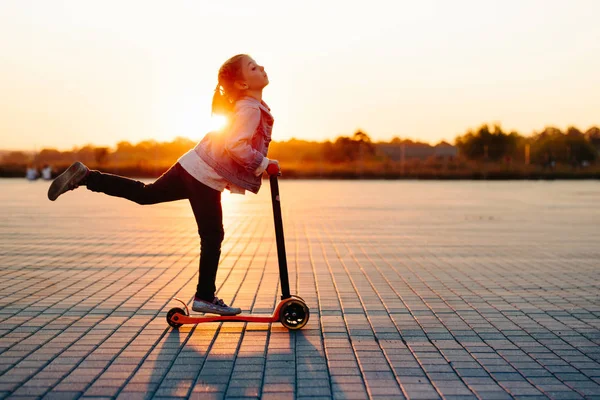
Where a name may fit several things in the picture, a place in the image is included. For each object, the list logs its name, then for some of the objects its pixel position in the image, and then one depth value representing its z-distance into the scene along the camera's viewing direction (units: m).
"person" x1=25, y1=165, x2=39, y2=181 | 43.03
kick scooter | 4.61
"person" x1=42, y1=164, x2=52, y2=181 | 43.72
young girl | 4.45
